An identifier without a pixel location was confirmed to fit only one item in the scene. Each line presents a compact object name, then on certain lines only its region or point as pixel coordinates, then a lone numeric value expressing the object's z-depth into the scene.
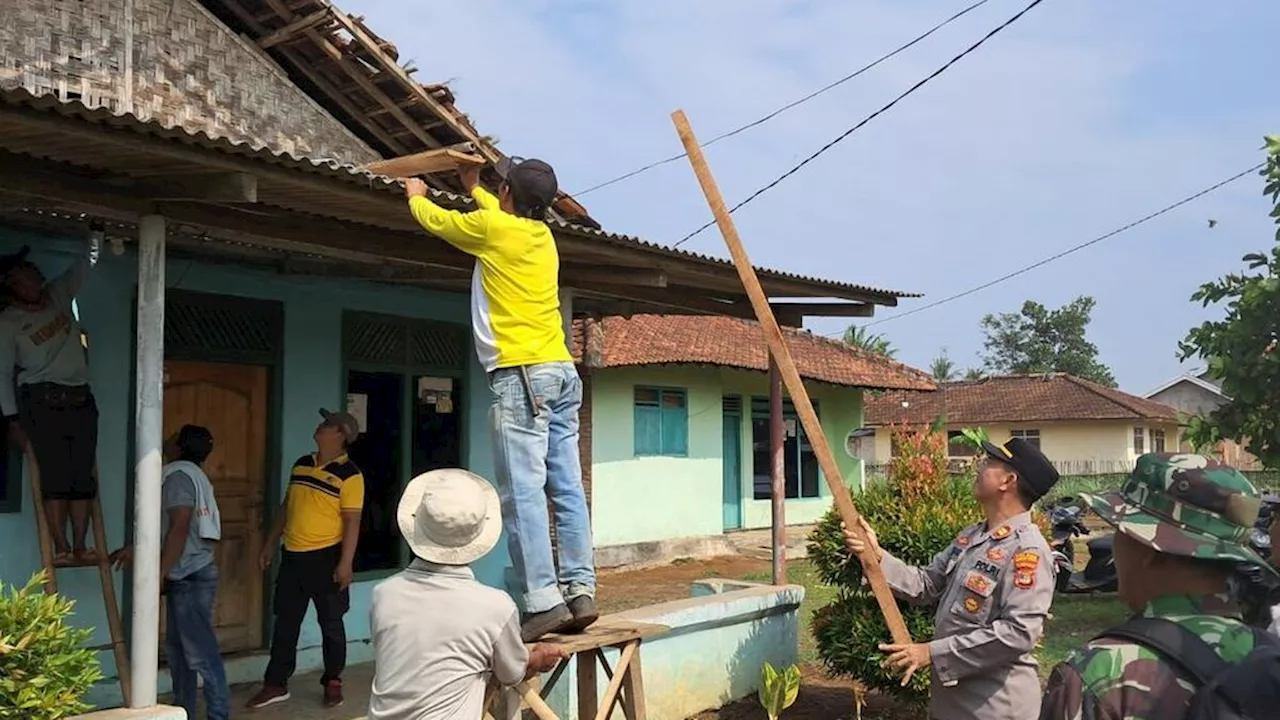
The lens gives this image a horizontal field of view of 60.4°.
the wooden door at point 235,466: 6.86
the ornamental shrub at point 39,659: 3.66
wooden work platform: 4.12
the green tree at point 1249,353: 8.73
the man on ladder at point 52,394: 5.41
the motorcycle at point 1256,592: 2.05
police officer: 3.87
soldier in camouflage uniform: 1.83
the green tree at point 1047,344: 59.31
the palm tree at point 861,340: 31.54
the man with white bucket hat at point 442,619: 3.10
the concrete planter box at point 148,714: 4.11
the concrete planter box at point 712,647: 6.63
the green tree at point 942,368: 54.88
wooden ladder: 5.08
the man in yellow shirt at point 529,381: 3.92
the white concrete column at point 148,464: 4.40
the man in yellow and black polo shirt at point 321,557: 6.18
